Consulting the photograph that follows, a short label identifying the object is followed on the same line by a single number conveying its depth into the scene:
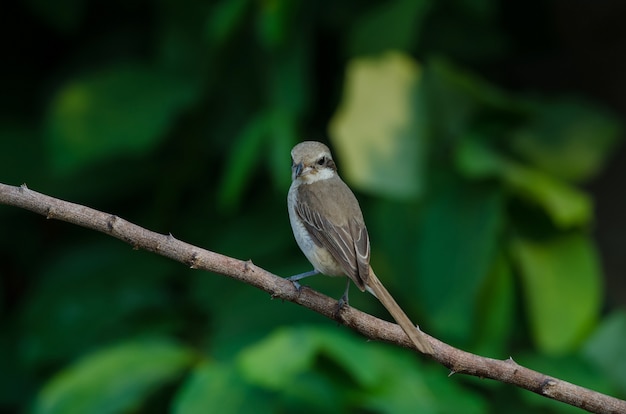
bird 5.86
